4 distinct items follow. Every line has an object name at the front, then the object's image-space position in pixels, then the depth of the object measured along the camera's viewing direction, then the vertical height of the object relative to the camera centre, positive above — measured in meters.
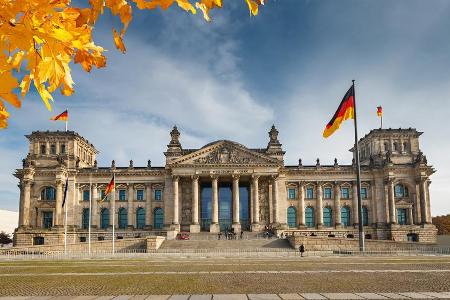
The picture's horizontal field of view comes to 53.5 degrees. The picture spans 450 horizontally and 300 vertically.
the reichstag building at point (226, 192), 79.31 +3.28
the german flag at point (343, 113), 34.90 +7.64
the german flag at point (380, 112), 83.04 +17.67
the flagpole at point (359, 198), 38.79 +0.86
